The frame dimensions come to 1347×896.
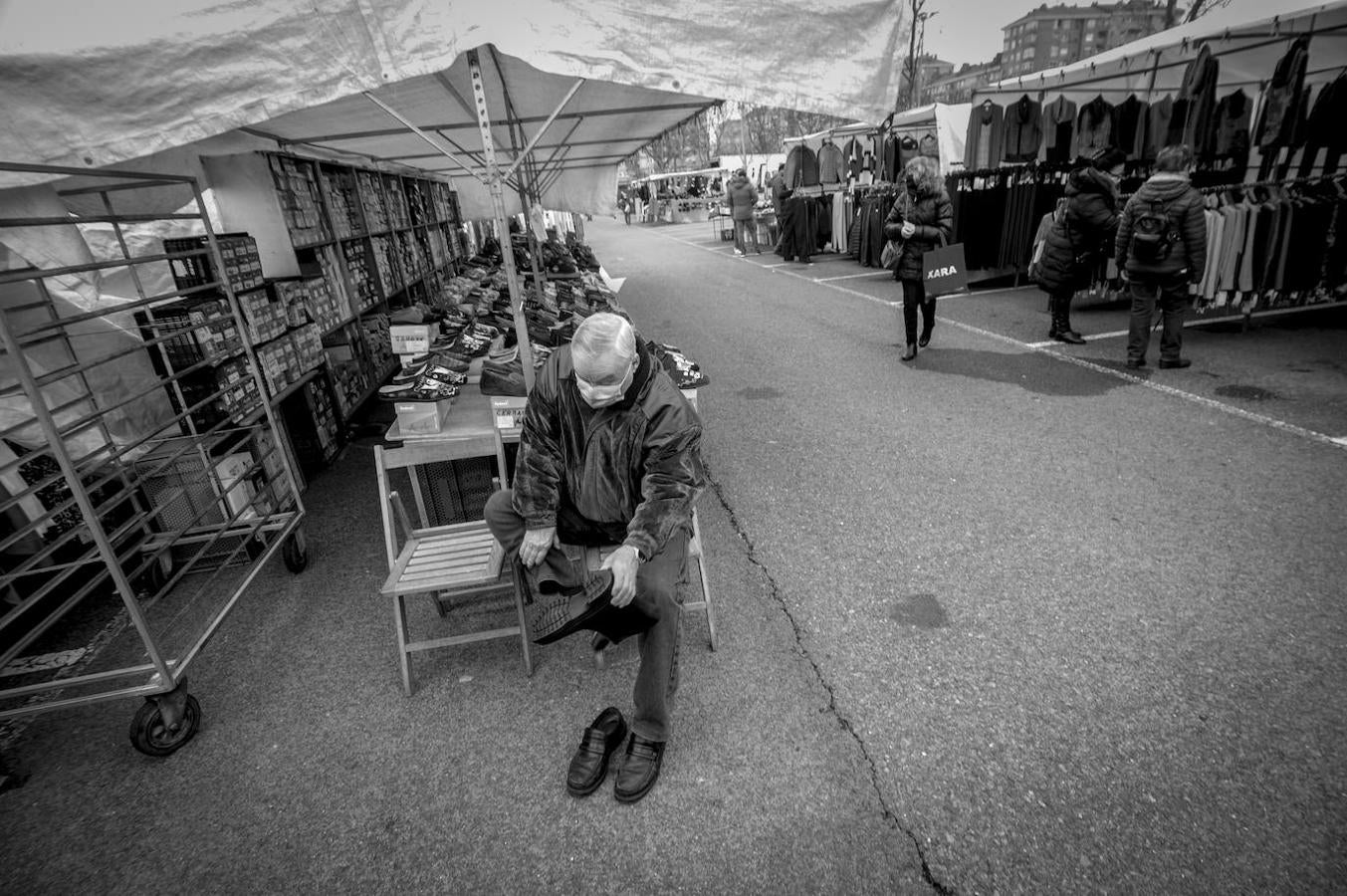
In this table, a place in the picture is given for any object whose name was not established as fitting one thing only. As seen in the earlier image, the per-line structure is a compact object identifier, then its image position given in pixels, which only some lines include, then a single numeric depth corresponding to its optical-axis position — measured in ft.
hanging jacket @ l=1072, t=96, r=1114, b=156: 28.60
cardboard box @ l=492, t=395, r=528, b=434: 10.58
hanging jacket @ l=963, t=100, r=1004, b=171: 31.86
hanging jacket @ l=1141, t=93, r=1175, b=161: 26.71
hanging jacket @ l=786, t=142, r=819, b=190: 48.37
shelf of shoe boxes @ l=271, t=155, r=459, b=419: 18.94
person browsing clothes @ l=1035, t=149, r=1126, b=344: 20.45
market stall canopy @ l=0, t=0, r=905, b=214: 6.84
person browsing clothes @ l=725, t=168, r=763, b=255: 56.13
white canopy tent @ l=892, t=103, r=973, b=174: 36.40
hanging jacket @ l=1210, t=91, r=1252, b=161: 24.48
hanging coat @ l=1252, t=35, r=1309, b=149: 21.68
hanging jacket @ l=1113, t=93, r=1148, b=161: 27.89
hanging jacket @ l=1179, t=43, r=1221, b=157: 24.03
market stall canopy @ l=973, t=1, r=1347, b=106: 22.36
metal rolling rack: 10.64
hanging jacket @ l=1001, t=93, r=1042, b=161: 30.81
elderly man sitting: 7.30
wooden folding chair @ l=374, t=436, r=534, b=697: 9.04
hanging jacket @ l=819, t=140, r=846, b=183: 47.75
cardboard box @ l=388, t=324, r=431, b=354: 15.24
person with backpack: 17.51
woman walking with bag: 19.86
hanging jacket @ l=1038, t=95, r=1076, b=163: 30.07
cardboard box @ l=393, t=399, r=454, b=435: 10.51
